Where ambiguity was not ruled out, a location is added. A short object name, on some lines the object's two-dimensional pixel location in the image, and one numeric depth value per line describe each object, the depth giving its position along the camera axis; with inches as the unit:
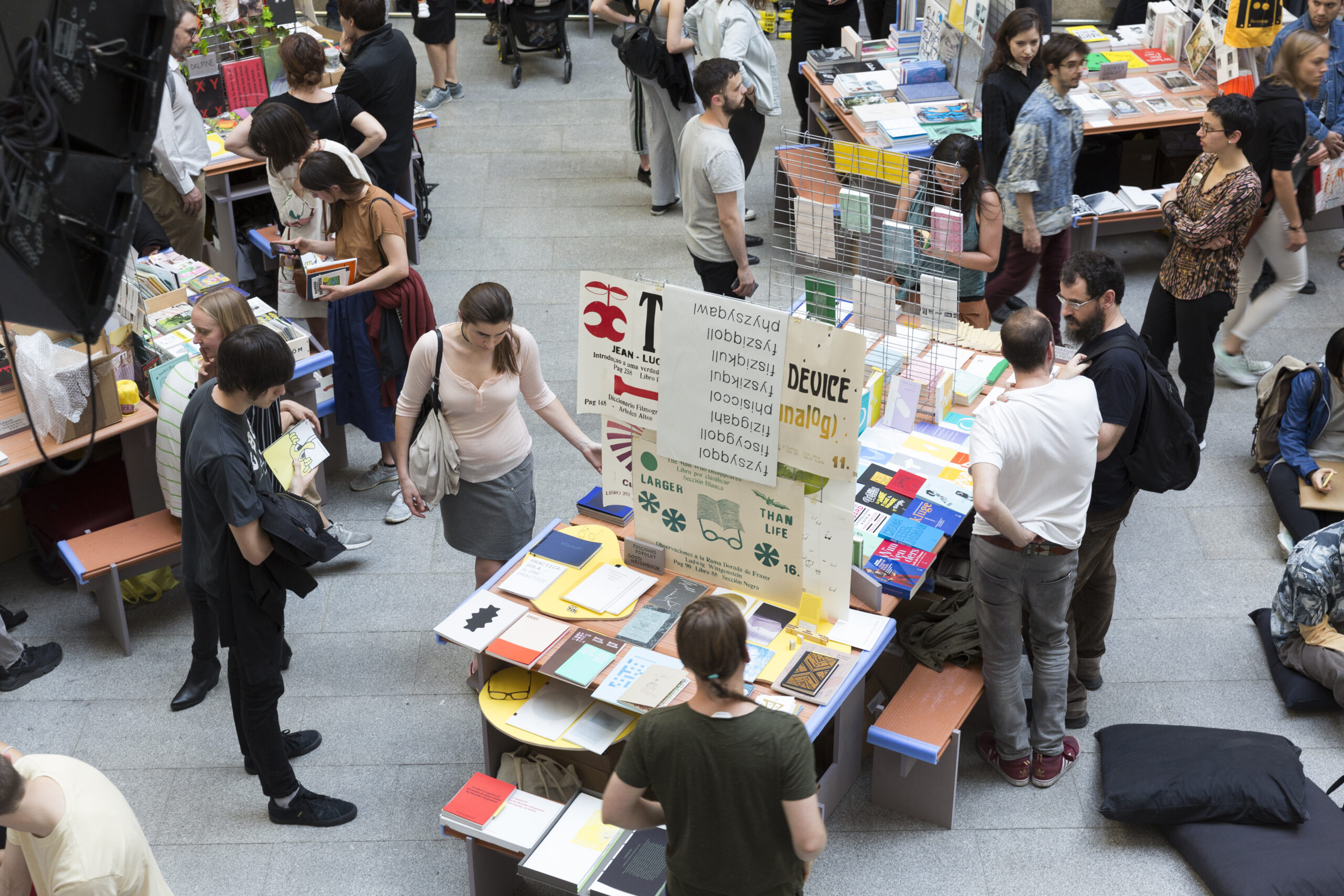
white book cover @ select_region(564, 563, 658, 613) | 159.0
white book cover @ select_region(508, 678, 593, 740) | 149.6
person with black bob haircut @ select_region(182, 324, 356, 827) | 140.0
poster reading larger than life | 151.7
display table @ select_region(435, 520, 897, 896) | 148.3
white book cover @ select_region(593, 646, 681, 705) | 144.6
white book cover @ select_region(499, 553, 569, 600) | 161.9
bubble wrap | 185.8
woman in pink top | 163.2
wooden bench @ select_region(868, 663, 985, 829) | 160.1
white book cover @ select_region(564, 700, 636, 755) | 146.6
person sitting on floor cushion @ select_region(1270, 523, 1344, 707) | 178.2
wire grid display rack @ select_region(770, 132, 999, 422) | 187.0
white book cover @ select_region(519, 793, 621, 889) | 140.8
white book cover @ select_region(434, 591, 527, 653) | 154.1
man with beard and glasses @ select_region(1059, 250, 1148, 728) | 162.9
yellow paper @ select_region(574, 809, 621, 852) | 144.3
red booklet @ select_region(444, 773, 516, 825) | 147.4
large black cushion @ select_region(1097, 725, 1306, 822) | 156.9
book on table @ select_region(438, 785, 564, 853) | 144.9
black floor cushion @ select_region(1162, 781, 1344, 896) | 148.6
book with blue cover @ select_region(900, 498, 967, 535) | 173.3
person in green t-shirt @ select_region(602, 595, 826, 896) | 105.6
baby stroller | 386.9
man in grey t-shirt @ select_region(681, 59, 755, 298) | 217.5
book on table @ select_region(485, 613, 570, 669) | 151.4
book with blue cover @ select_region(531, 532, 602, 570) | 167.2
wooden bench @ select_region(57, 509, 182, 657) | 190.2
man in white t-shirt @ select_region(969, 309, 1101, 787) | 150.3
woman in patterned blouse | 204.5
